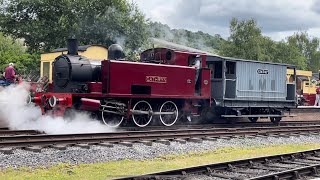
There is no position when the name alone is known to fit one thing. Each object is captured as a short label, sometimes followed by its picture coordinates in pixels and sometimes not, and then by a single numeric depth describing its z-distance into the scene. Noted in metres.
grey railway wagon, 16.62
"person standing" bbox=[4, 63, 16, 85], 16.25
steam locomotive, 13.28
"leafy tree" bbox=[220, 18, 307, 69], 53.58
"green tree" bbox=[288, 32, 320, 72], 92.00
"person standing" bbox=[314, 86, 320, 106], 28.31
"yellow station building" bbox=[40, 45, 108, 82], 23.38
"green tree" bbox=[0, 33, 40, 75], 34.62
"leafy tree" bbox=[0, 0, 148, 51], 30.84
